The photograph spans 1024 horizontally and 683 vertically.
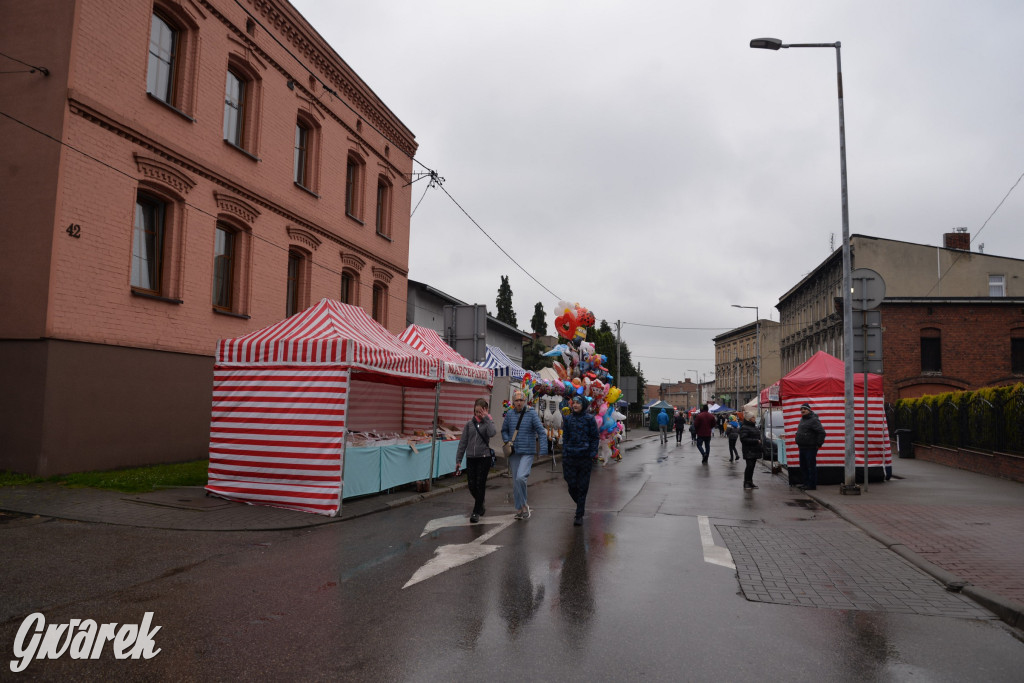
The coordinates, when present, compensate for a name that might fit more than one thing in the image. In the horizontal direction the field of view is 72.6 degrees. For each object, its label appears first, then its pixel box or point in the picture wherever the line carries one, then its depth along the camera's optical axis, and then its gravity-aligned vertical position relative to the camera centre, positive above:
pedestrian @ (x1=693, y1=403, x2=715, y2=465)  21.80 -0.86
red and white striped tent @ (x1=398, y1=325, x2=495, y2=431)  14.51 +0.12
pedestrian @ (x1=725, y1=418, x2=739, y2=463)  23.20 -1.11
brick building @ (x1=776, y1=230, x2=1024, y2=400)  36.53 +3.49
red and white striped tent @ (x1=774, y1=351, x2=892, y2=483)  15.16 -0.10
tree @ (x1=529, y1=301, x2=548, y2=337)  59.41 +6.32
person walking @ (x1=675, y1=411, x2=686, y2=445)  34.97 -1.28
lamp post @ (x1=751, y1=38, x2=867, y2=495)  13.00 +0.84
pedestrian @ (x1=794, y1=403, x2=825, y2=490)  13.76 -0.73
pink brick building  11.45 +3.56
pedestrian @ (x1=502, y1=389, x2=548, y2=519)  10.12 -0.69
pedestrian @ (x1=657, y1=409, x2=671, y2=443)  34.38 -1.01
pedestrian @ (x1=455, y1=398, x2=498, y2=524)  10.09 -0.77
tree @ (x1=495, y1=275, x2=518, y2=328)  52.22 +6.80
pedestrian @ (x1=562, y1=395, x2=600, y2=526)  9.79 -0.74
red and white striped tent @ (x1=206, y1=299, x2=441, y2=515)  9.98 -0.27
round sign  13.27 +2.19
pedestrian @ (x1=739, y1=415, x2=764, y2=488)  14.76 -0.92
